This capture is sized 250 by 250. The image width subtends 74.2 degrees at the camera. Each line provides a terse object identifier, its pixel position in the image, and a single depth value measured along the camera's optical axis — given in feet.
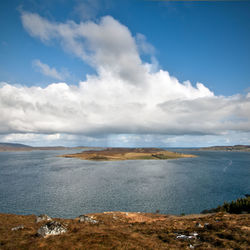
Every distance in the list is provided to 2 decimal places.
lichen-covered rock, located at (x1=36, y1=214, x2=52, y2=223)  120.59
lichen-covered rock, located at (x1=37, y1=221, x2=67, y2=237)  80.28
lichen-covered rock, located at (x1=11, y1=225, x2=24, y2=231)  93.61
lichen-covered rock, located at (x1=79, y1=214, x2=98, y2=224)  117.08
